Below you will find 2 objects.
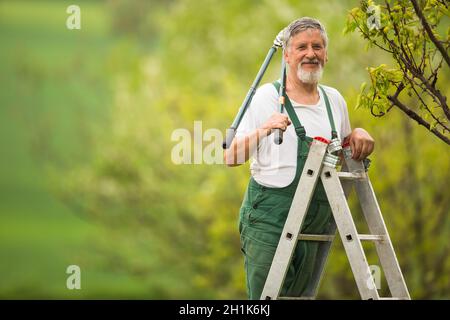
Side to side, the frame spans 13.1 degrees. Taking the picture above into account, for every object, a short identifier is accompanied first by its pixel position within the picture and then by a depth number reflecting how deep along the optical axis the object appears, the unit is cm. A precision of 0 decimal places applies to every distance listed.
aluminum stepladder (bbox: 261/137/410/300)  1084
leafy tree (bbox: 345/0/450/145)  1097
